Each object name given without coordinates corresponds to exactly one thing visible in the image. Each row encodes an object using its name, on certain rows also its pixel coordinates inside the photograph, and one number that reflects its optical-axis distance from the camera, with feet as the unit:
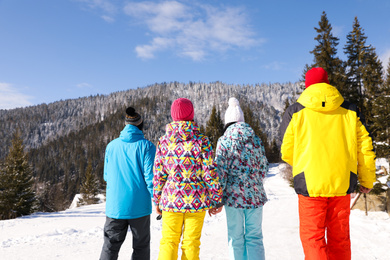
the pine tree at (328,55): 52.75
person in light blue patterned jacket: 9.57
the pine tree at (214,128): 141.59
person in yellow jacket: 8.23
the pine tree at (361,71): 52.90
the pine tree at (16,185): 65.98
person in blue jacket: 9.79
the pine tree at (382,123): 35.96
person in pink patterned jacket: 8.30
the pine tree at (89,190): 132.87
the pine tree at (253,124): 145.10
